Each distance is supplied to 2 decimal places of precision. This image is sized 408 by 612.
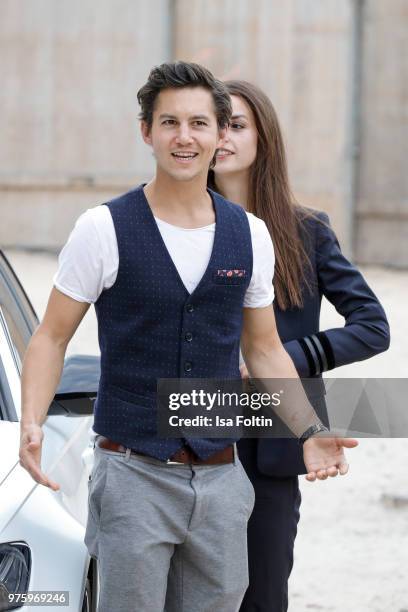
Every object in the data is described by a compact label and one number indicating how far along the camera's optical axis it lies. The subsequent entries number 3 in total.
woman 6.70
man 5.38
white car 5.52
